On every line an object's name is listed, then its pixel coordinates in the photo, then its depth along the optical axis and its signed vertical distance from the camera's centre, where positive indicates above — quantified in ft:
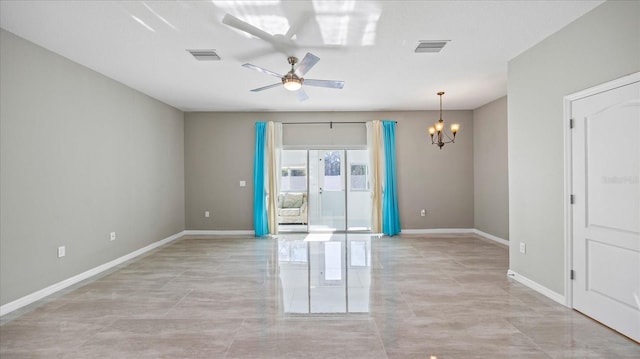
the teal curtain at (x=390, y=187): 23.72 -0.45
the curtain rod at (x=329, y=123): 24.49 +4.16
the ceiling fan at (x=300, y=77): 11.28 +3.86
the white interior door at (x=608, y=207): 8.64 -0.76
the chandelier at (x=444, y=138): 24.36 +3.02
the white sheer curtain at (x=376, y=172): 23.85 +0.60
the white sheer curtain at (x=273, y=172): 23.97 +0.64
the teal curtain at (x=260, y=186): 23.91 -0.34
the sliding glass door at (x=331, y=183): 24.89 -0.17
